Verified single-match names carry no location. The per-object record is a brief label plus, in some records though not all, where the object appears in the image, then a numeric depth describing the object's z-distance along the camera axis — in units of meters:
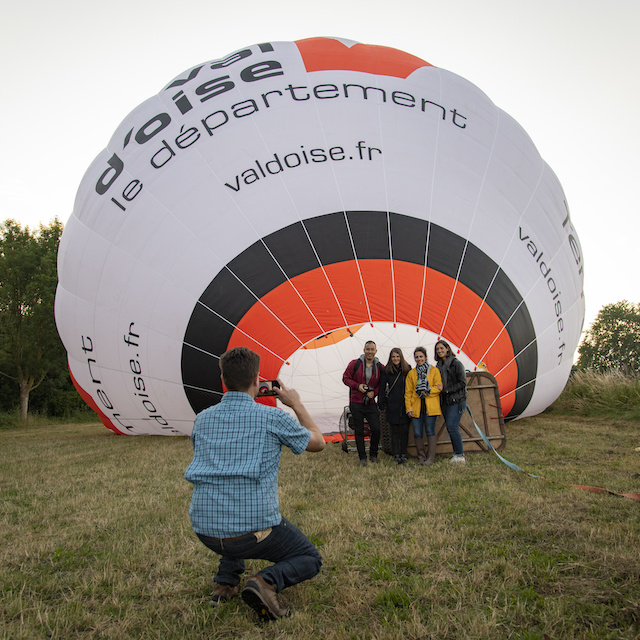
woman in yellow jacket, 4.94
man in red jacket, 5.08
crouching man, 1.94
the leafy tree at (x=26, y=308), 16.11
